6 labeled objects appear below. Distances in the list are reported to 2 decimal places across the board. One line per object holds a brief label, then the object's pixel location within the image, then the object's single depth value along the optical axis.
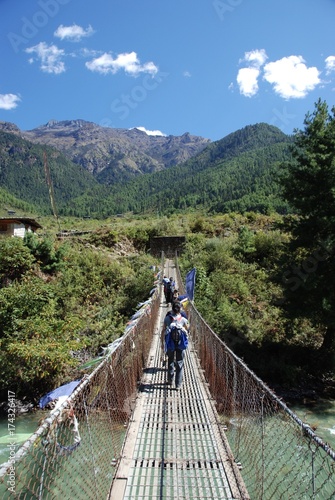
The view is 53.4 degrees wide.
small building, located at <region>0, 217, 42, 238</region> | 16.19
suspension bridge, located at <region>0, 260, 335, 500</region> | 2.70
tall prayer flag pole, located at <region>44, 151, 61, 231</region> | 19.09
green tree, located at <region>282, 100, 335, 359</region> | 8.57
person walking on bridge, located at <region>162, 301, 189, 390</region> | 4.32
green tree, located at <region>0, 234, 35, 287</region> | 13.09
